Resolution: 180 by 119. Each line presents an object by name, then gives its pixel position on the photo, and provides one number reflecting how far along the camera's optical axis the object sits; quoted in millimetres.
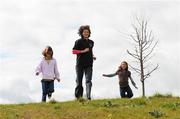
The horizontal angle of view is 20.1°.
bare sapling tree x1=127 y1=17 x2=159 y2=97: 28250
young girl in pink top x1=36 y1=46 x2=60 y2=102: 16250
